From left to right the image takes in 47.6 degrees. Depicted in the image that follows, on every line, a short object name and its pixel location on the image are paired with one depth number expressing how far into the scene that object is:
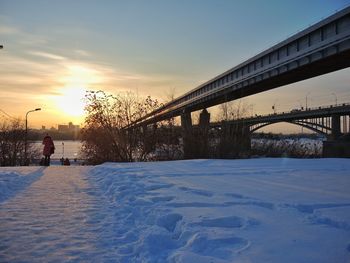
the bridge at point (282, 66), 28.03
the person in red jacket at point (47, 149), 23.75
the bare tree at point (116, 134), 26.17
